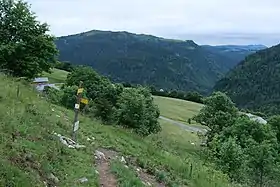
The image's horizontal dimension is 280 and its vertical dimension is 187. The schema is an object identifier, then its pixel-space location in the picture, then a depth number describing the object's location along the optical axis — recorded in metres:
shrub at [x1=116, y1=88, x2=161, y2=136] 37.35
